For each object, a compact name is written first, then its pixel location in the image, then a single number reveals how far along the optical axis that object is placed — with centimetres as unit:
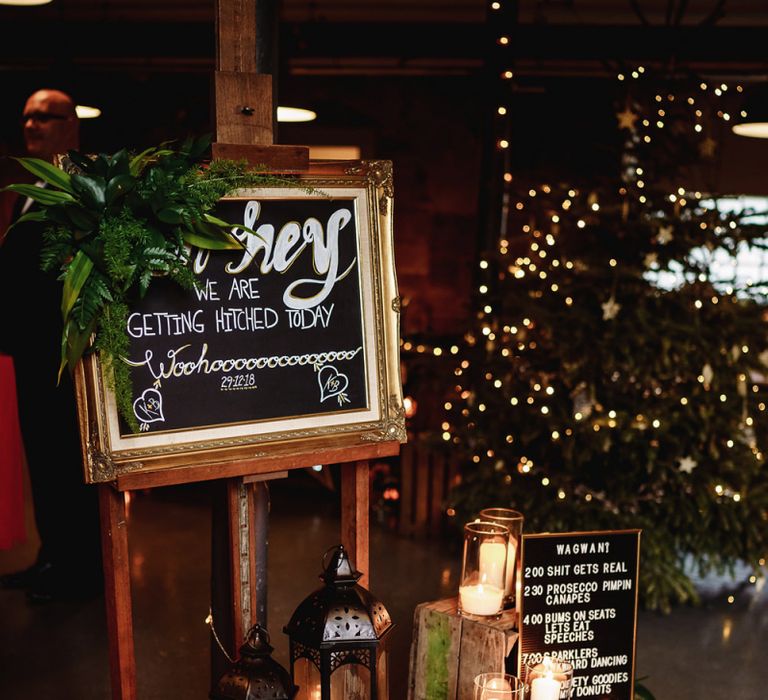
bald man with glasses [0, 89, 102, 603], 366
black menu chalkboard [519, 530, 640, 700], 237
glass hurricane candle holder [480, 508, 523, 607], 252
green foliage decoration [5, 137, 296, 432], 193
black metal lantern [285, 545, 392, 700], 207
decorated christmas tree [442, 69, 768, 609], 392
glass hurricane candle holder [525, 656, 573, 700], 214
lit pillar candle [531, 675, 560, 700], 214
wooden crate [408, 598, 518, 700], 237
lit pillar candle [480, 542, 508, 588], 246
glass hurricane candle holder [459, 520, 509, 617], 244
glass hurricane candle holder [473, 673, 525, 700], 206
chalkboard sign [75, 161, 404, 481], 204
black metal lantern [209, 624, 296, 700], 198
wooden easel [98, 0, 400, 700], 205
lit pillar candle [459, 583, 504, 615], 243
